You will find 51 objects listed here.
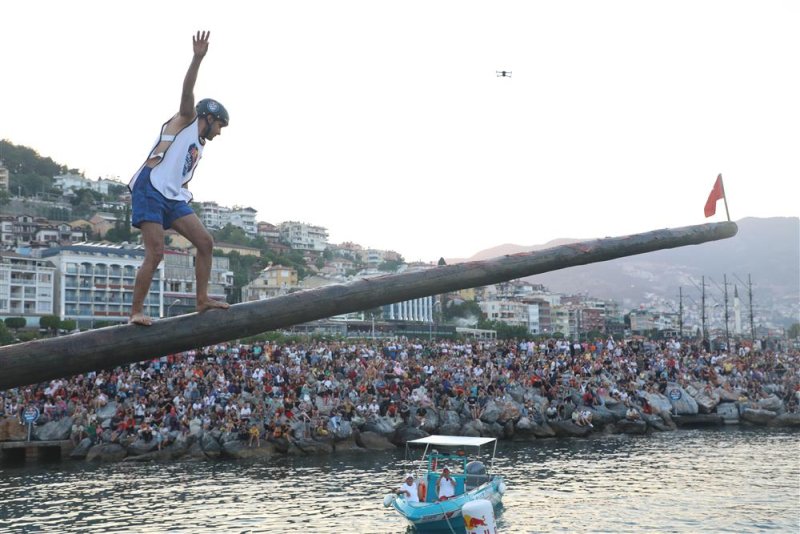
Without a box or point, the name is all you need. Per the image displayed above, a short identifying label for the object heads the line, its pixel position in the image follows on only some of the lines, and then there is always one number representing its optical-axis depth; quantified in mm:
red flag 7102
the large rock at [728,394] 55109
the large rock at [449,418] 44219
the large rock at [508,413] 46156
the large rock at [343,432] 41656
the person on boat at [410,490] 25188
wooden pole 4965
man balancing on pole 6184
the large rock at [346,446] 41531
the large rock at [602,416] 47844
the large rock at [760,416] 52250
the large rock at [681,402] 52906
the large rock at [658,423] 49188
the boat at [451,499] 24344
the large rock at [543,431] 46094
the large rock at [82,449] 40125
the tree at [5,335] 75738
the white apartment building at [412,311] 181375
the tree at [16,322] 90825
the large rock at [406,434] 42312
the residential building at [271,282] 151750
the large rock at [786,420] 51934
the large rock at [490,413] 46031
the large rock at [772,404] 54438
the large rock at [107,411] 41312
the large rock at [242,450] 39406
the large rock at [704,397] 53594
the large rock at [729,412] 53188
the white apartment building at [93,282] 113250
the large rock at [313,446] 40688
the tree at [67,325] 90131
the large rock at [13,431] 41062
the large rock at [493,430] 45219
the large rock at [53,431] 41062
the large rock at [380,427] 42719
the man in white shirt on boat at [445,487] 25266
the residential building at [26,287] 107250
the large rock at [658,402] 51344
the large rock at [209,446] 39375
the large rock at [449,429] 43500
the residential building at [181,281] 126625
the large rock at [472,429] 43594
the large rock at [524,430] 45812
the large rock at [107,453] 39156
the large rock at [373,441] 41994
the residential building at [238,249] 180250
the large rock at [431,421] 43531
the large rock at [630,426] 47625
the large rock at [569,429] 45938
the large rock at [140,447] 39188
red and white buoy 19500
